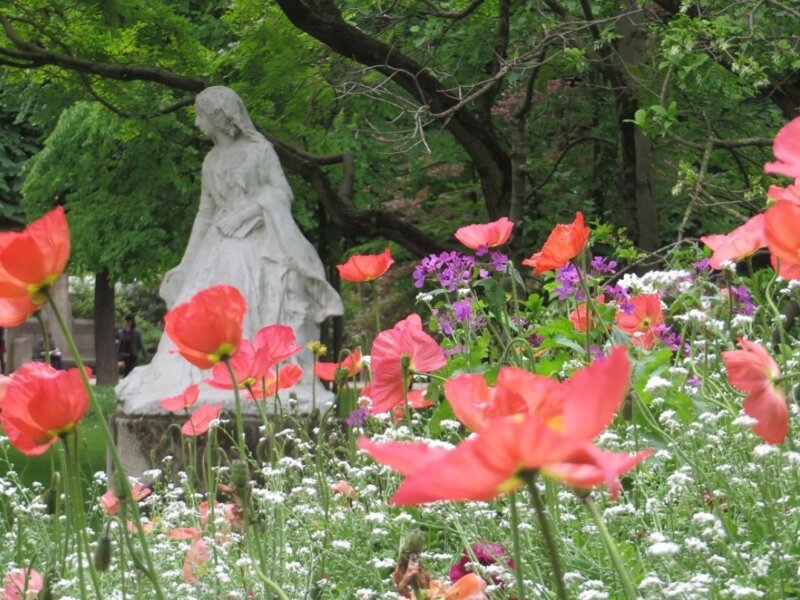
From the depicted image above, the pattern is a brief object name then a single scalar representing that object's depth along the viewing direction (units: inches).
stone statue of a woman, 322.3
